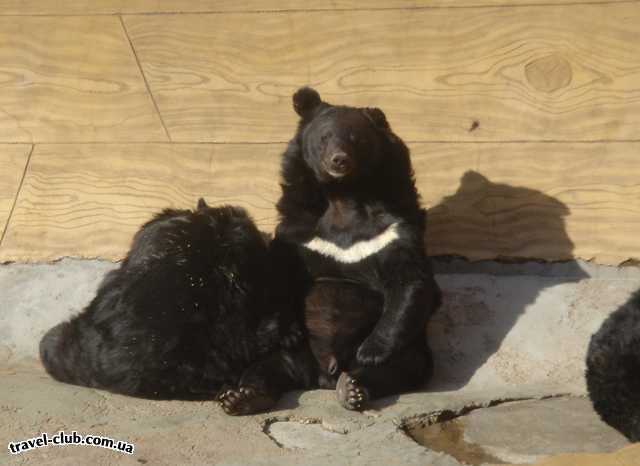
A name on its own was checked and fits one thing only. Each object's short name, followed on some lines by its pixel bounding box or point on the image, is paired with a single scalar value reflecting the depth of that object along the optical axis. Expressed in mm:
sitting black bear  12703
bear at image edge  10687
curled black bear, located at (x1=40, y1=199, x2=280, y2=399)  12305
